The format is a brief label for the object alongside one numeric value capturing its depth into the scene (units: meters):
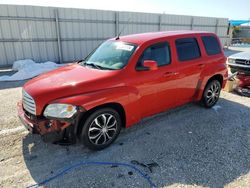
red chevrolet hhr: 3.00
